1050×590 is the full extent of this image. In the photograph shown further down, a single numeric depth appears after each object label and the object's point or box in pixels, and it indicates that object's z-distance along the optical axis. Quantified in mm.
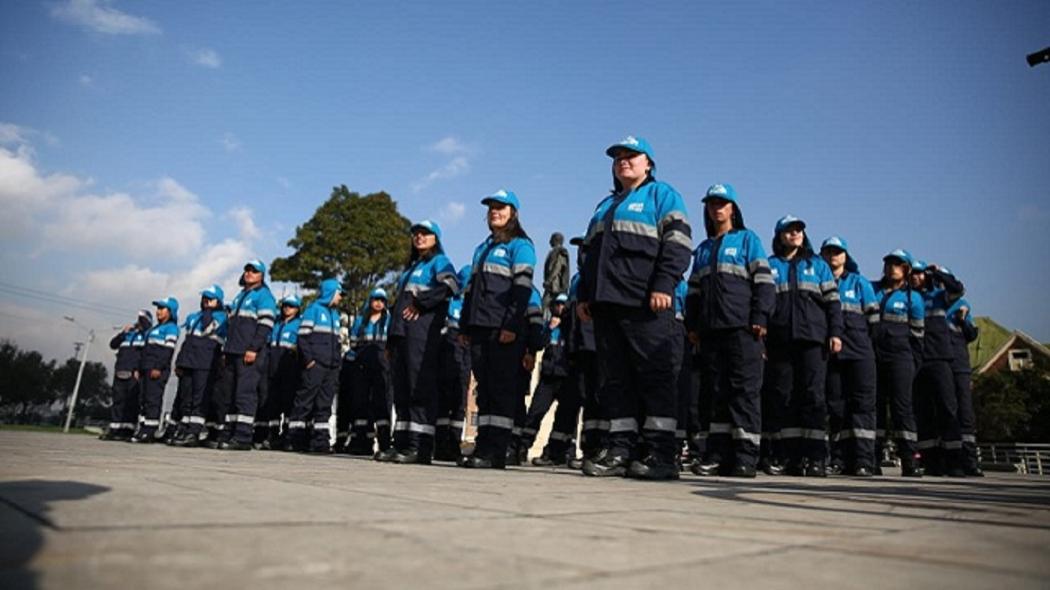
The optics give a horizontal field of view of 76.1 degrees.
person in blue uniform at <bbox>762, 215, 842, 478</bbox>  7008
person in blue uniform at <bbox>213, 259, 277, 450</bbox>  8820
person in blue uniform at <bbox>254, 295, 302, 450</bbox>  11008
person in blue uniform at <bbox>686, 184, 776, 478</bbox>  5902
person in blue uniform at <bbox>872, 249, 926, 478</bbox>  8148
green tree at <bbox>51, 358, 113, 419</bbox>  85950
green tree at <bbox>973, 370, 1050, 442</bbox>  29312
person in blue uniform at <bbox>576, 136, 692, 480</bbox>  4891
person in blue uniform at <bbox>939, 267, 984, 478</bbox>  8344
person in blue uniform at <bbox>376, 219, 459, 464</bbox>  6411
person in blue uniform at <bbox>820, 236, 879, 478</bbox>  7539
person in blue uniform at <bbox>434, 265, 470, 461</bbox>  7895
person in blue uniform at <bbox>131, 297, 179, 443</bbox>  10766
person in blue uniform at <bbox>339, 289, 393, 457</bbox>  9648
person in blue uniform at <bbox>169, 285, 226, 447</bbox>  9477
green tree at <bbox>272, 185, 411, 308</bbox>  26484
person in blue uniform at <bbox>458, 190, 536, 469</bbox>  6148
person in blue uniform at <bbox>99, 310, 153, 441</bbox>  12070
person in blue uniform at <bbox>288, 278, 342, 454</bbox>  9570
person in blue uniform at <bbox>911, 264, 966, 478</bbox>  8320
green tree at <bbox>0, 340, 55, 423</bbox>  65500
